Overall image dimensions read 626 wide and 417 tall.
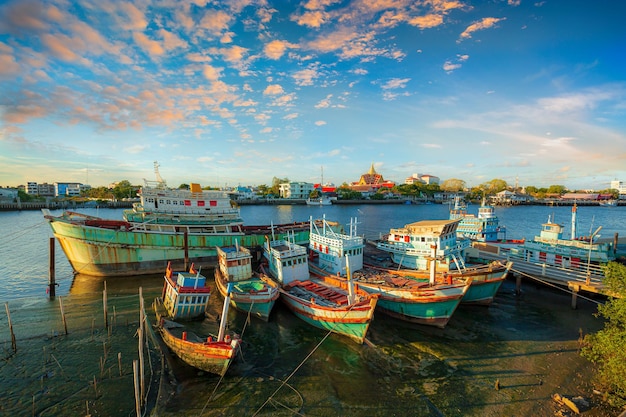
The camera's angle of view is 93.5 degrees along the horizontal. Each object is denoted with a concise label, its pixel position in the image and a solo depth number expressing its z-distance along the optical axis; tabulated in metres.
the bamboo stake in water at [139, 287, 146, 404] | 12.80
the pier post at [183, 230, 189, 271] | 34.91
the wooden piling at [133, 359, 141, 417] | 11.21
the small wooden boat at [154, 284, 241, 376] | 15.13
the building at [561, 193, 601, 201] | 185.65
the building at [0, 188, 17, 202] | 120.73
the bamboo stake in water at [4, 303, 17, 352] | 18.06
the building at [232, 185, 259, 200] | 175.62
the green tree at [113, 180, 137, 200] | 154.38
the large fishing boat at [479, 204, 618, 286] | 26.64
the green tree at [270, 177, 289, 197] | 190.95
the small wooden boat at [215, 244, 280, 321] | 22.69
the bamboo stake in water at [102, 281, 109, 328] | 20.80
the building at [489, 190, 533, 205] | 171.88
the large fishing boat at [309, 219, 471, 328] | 20.84
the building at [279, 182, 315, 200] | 184.75
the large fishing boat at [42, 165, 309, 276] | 33.91
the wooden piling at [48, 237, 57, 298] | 28.06
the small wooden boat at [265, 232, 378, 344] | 18.81
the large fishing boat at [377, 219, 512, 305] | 24.17
